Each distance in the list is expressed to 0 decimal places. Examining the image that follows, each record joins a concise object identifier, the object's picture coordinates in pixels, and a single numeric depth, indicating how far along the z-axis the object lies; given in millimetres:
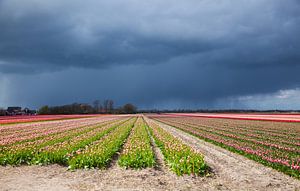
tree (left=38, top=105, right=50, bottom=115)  143150
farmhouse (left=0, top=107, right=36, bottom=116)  148125
